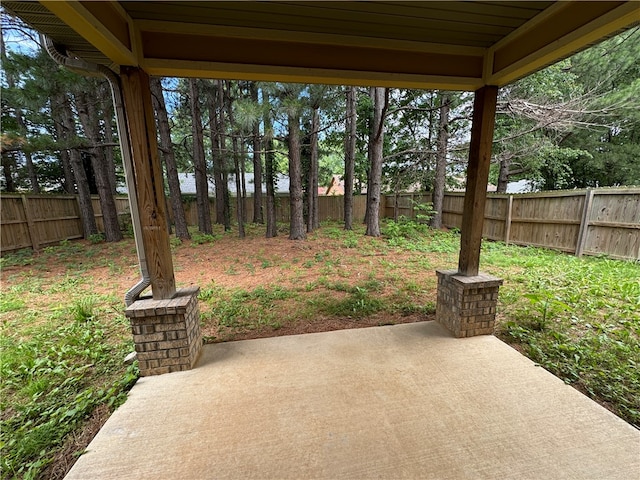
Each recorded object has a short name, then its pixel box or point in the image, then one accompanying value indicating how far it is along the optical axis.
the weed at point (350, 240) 6.85
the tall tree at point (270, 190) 7.78
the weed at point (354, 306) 3.32
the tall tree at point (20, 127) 4.64
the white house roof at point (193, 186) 16.34
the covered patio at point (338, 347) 1.48
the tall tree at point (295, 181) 6.61
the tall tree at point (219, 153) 8.68
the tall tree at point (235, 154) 7.89
